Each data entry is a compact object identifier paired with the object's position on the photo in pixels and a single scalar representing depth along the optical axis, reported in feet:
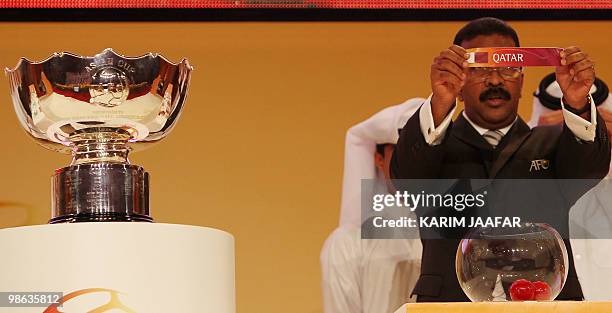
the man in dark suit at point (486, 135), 37.15
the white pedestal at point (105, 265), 31.52
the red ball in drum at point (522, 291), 32.00
